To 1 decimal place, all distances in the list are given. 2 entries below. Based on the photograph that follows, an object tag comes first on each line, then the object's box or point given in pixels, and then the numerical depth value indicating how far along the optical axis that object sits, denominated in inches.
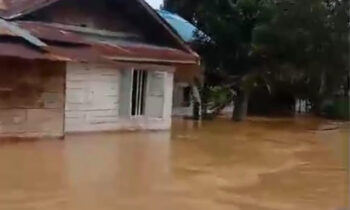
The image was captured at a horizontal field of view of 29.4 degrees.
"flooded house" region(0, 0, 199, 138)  531.2
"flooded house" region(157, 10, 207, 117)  952.3
